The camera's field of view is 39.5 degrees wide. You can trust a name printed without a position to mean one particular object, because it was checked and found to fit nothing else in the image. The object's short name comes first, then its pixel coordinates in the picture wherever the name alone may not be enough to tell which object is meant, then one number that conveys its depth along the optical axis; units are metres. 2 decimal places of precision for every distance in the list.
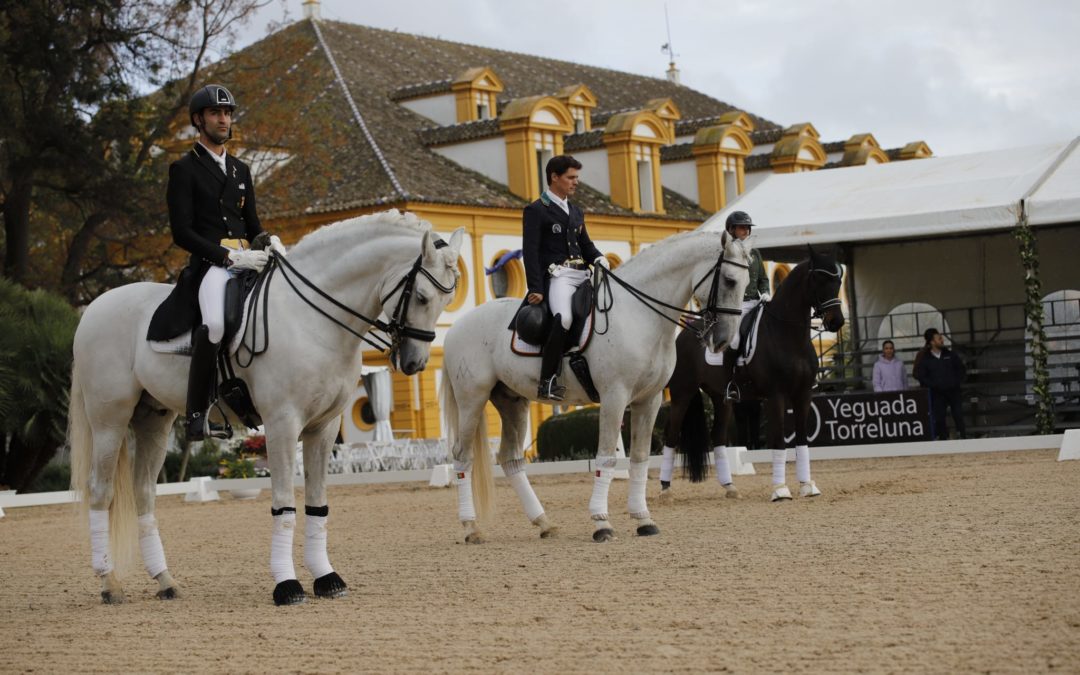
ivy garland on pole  21.52
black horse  14.88
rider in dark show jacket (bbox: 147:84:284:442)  9.02
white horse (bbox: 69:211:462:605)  8.92
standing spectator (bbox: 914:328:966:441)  22.27
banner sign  21.36
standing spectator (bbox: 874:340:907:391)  22.91
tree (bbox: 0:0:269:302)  27.22
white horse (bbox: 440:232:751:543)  11.61
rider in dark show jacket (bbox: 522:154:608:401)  11.76
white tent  21.33
